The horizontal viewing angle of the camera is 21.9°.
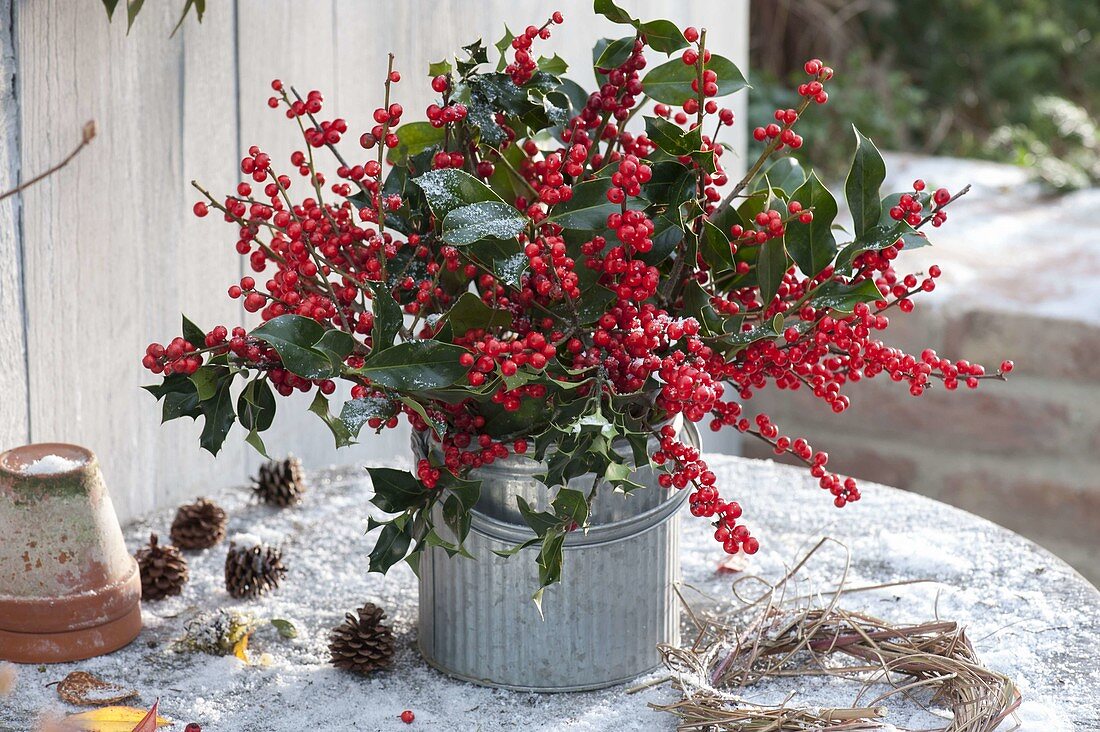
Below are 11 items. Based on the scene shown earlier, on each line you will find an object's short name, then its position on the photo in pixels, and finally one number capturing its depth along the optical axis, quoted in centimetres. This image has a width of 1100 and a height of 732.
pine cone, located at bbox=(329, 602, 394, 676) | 202
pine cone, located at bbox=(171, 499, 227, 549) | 224
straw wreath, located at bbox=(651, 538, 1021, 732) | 193
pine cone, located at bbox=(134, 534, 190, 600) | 214
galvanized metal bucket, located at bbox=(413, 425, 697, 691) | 197
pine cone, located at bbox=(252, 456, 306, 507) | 233
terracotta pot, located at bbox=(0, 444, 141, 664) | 201
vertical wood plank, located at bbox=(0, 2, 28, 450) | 217
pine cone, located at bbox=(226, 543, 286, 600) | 215
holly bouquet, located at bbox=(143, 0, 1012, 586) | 187
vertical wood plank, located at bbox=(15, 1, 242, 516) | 221
